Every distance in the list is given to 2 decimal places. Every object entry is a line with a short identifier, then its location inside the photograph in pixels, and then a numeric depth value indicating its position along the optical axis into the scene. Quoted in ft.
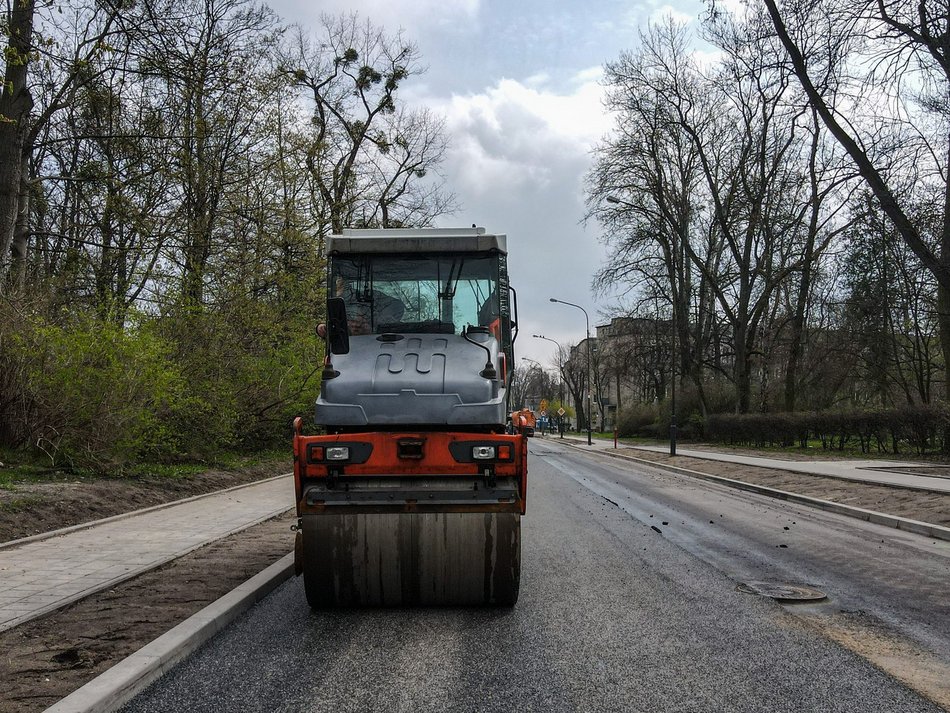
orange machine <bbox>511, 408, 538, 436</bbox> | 21.40
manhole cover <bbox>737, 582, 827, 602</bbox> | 21.35
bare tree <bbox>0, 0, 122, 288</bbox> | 36.17
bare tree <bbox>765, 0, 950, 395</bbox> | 50.75
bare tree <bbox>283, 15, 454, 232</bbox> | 97.45
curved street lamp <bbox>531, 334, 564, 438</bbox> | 379.35
